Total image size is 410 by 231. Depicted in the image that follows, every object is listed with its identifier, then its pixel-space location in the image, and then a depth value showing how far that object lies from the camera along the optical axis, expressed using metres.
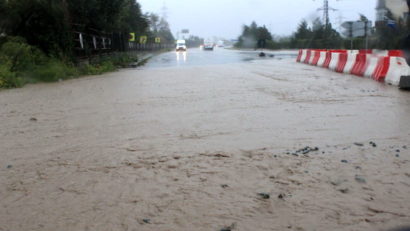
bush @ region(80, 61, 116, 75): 17.74
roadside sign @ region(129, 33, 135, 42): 38.63
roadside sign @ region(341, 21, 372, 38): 14.54
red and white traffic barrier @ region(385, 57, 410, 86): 10.35
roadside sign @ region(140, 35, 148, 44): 47.66
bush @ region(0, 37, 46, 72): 14.22
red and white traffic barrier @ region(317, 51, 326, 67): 18.64
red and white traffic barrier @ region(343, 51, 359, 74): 14.36
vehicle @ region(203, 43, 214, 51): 75.25
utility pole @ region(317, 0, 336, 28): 42.73
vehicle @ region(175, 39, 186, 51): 66.88
